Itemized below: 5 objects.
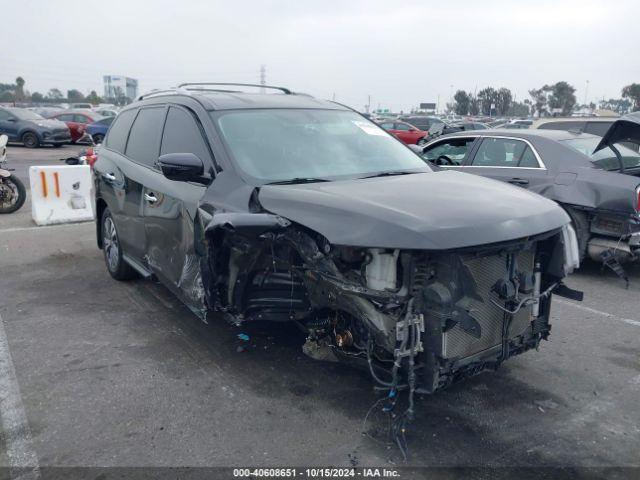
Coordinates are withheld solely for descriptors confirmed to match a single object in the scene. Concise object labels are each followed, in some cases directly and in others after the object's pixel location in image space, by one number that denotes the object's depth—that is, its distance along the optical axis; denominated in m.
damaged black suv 3.08
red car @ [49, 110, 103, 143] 24.94
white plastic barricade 8.89
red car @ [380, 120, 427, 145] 25.12
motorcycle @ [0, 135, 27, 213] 9.59
